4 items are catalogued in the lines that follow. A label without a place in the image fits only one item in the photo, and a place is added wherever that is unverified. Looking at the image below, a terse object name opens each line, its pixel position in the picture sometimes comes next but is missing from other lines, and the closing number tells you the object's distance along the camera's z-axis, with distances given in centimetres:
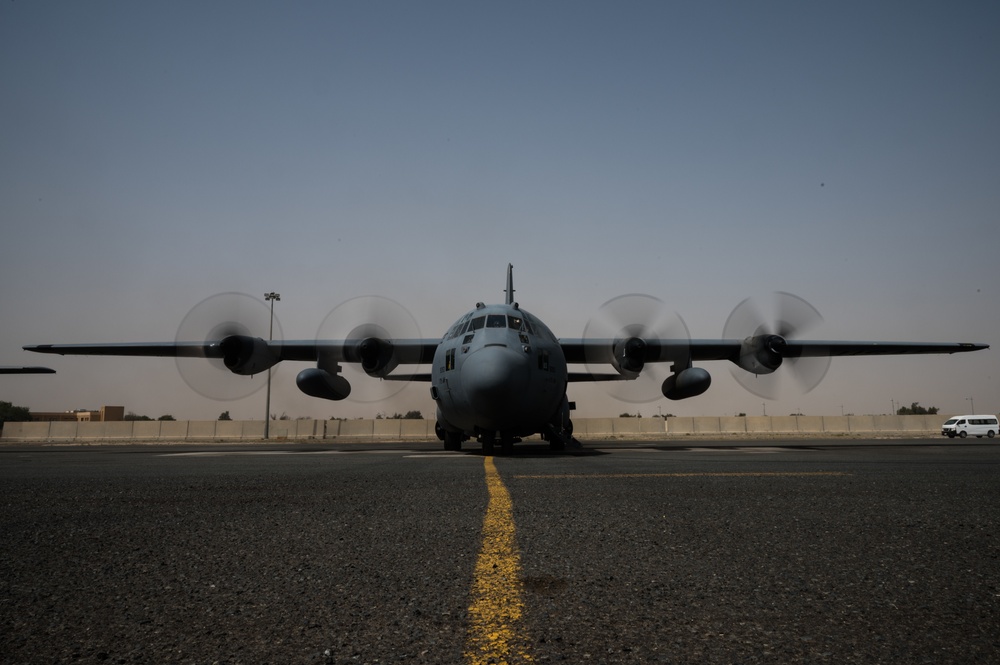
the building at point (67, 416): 10469
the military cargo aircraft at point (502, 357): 1405
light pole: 4656
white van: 3999
